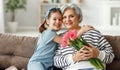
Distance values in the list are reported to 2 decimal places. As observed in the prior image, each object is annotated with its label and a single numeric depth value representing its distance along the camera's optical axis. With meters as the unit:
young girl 2.14
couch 2.35
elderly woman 1.94
